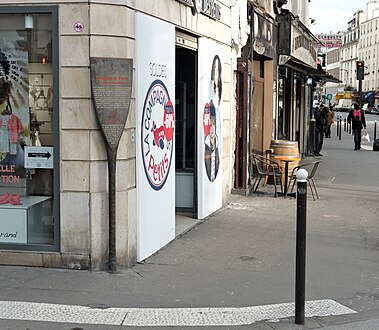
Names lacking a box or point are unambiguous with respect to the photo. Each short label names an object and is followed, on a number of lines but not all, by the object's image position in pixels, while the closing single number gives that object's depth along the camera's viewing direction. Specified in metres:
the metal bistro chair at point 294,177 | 12.77
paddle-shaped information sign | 6.72
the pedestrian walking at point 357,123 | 26.16
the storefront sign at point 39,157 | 7.05
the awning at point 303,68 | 16.73
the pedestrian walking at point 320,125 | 24.06
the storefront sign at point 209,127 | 10.01
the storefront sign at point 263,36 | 13.77
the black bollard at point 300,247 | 5.50
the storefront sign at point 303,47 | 17.11
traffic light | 31.05
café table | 12.84
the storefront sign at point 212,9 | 9.79
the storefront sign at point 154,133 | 7.33
